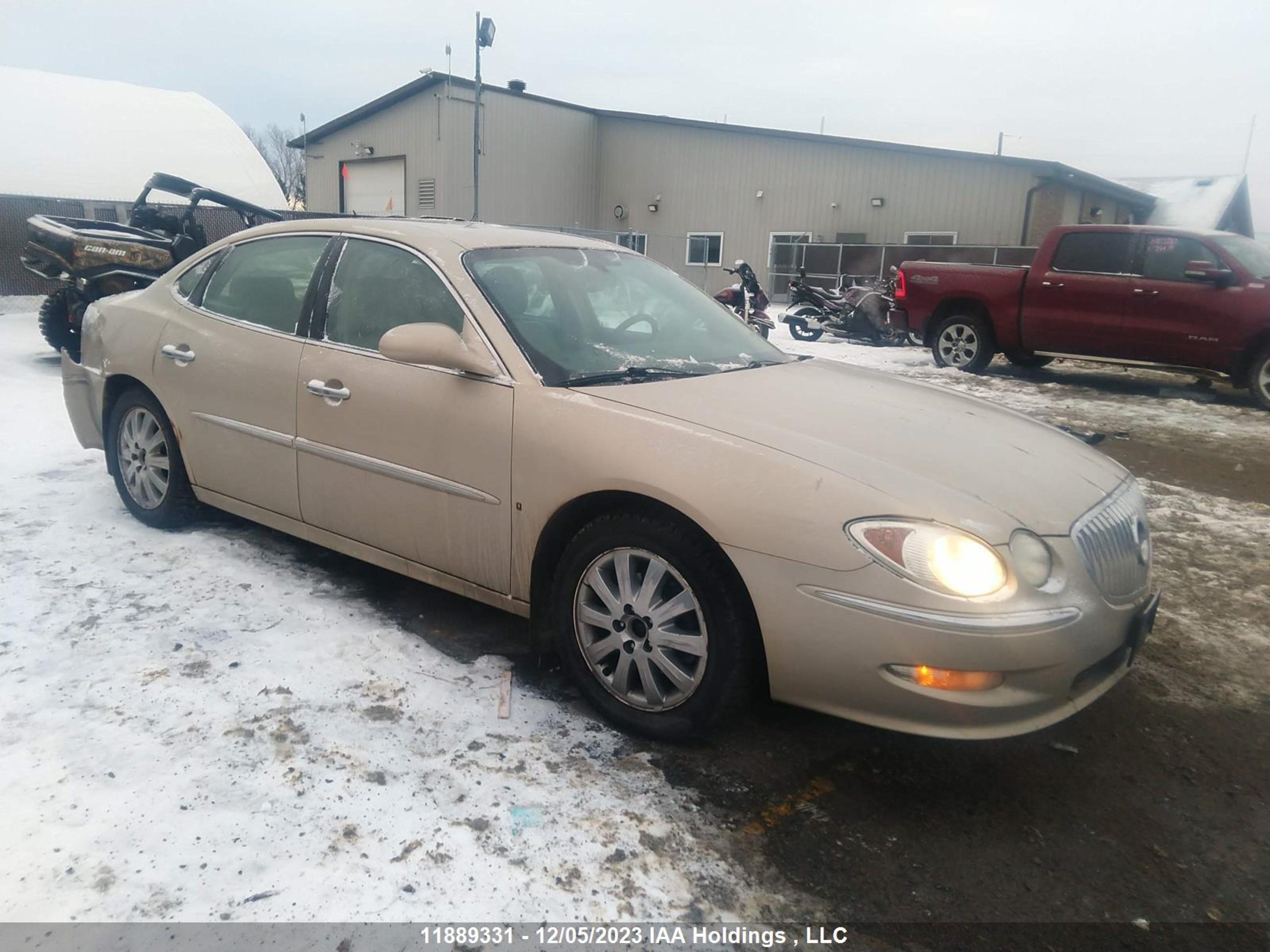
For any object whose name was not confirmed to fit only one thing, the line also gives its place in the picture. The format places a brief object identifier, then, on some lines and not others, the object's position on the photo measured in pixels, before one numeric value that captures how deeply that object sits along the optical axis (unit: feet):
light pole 53.01
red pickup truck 30.78
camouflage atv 27.96
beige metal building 71.61
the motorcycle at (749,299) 43.55
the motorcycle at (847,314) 46.83
